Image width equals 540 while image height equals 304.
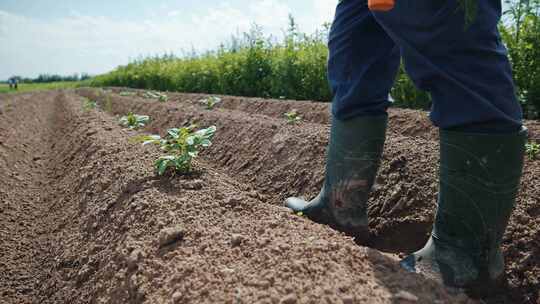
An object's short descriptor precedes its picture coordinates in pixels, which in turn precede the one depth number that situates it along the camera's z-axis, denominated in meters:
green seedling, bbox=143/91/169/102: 7.18
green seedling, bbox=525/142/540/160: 2.40
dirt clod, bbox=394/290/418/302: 1.17
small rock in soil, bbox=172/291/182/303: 1.22
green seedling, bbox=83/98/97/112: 7.00
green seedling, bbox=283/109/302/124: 3.81
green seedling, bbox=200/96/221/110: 6.17
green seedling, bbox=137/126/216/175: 2.24
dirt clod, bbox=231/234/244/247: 1.45
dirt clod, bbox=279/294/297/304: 1.11
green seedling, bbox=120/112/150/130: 4.41
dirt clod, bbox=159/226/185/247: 1.54
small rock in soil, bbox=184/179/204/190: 2.09
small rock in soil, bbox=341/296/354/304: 1.11
